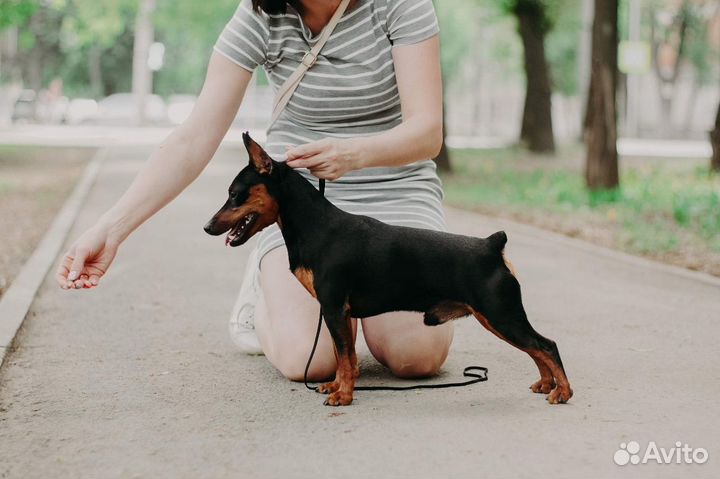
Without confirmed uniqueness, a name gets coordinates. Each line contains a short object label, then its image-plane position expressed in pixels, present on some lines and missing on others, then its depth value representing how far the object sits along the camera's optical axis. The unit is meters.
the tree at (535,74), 24.58
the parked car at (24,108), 44.78
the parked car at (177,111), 52.34
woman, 4.40
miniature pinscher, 3.98
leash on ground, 4.51
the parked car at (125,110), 50.38
